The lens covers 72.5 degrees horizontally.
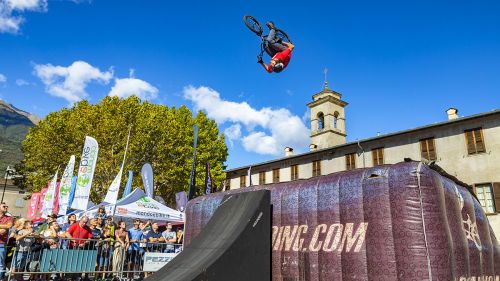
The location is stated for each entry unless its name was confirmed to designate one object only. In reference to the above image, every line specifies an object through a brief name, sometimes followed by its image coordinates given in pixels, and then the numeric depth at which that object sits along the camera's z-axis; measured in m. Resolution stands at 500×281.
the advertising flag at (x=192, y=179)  20.20
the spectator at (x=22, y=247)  8.79
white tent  13.64
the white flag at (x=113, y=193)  14.48
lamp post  32.53
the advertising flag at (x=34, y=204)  22.61
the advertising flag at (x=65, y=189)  16.39
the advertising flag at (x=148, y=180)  18.95
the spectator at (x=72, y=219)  11.02
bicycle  11.27
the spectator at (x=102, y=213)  12.98
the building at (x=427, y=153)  21.17
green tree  26.06
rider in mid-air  10.95
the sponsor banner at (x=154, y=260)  10.65
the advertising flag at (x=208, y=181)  24.45
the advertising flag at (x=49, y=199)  18.86
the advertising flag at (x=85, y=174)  14.10
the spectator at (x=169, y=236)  12.23
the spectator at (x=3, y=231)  8.61
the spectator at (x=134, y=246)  10.97
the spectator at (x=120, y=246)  10.59
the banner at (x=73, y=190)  19.30
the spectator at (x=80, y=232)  10.20
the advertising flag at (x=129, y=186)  20.06
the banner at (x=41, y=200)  21.39
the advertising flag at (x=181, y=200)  20.94
